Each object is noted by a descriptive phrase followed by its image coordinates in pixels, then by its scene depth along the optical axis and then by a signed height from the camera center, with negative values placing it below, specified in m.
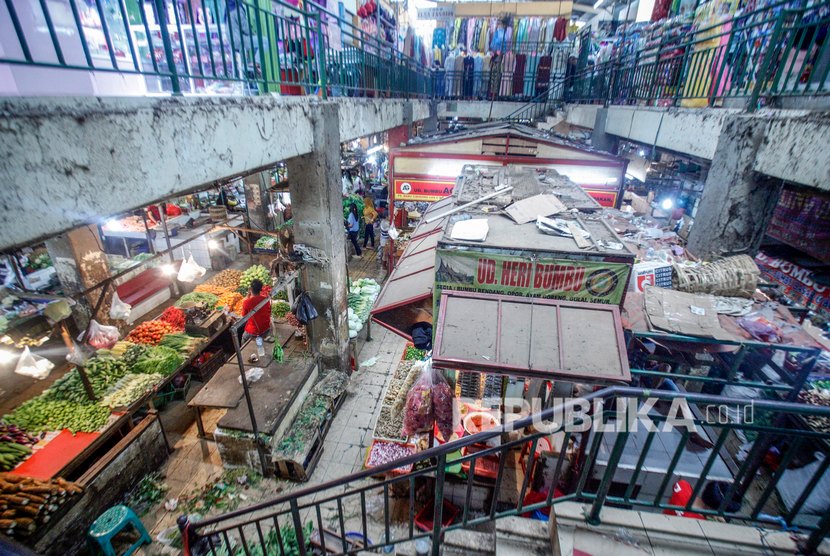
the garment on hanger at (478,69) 17.36 +2.00
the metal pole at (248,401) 4.60 -4.03
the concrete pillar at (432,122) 17.38 -0.40
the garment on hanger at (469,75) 17.22 +1.72
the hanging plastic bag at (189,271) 8.66 -3.61
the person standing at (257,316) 7.25 -3.85
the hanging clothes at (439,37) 19.55 +3.77
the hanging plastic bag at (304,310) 6.94 -3.50
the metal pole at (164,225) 7.07 -2.26
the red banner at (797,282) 7.86 -3.44
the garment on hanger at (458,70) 17.31 +1.92
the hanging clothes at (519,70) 17.33 +1.97
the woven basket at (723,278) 4.70 -1.91
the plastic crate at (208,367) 8.23 -5.56
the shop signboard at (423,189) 10.29 -2.00
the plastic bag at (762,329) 4.02 -2.15
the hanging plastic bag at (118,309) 6.82 -3.54
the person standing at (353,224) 13.48 -3.85
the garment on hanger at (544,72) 17.27 +1.91
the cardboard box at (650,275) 4.97 -1.98
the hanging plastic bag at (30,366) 5.89 -3.93
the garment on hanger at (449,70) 17.52 +1.93
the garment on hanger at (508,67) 17.36 +2.11
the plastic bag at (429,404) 4.87 -3.61
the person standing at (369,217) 15.23 -4.29
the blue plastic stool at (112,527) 4.70 -5.12
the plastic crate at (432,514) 5.10 -5.23
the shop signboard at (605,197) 9.88 -1.99
